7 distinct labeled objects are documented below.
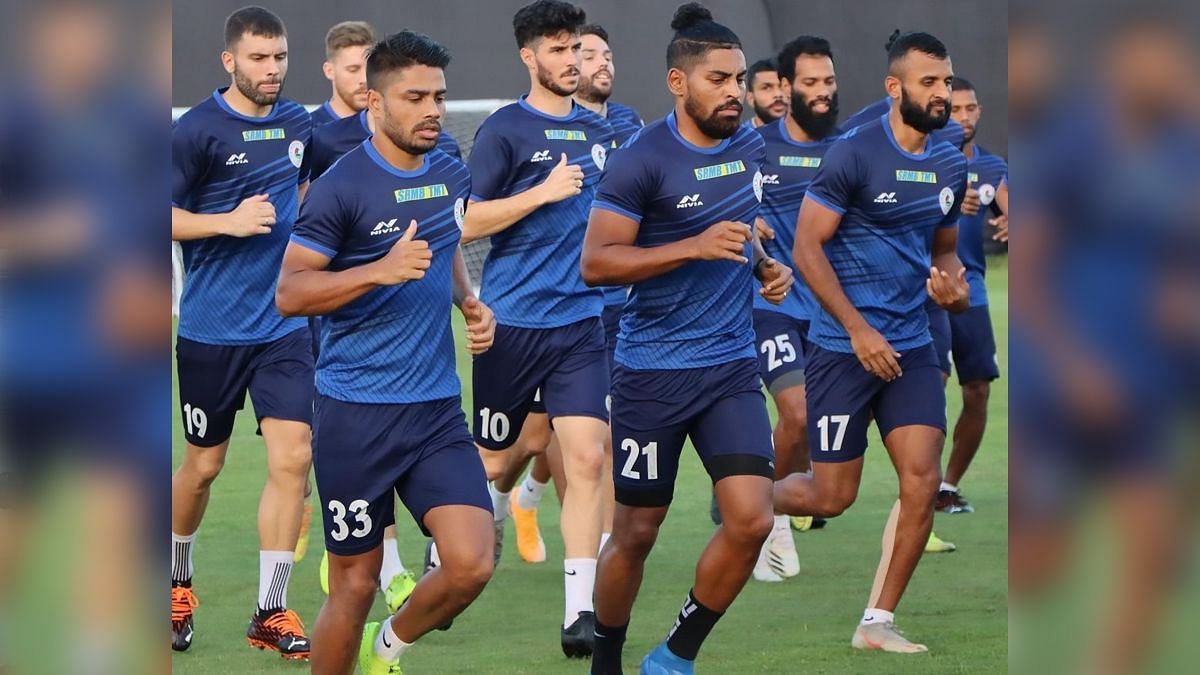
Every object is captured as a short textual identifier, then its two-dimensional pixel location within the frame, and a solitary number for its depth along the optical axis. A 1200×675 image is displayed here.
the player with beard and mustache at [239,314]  13.23
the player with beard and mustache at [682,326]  11.20
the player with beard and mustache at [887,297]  12.70
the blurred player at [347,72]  15.98
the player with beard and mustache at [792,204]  16.44
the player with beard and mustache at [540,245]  13.78
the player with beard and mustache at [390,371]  10.02
